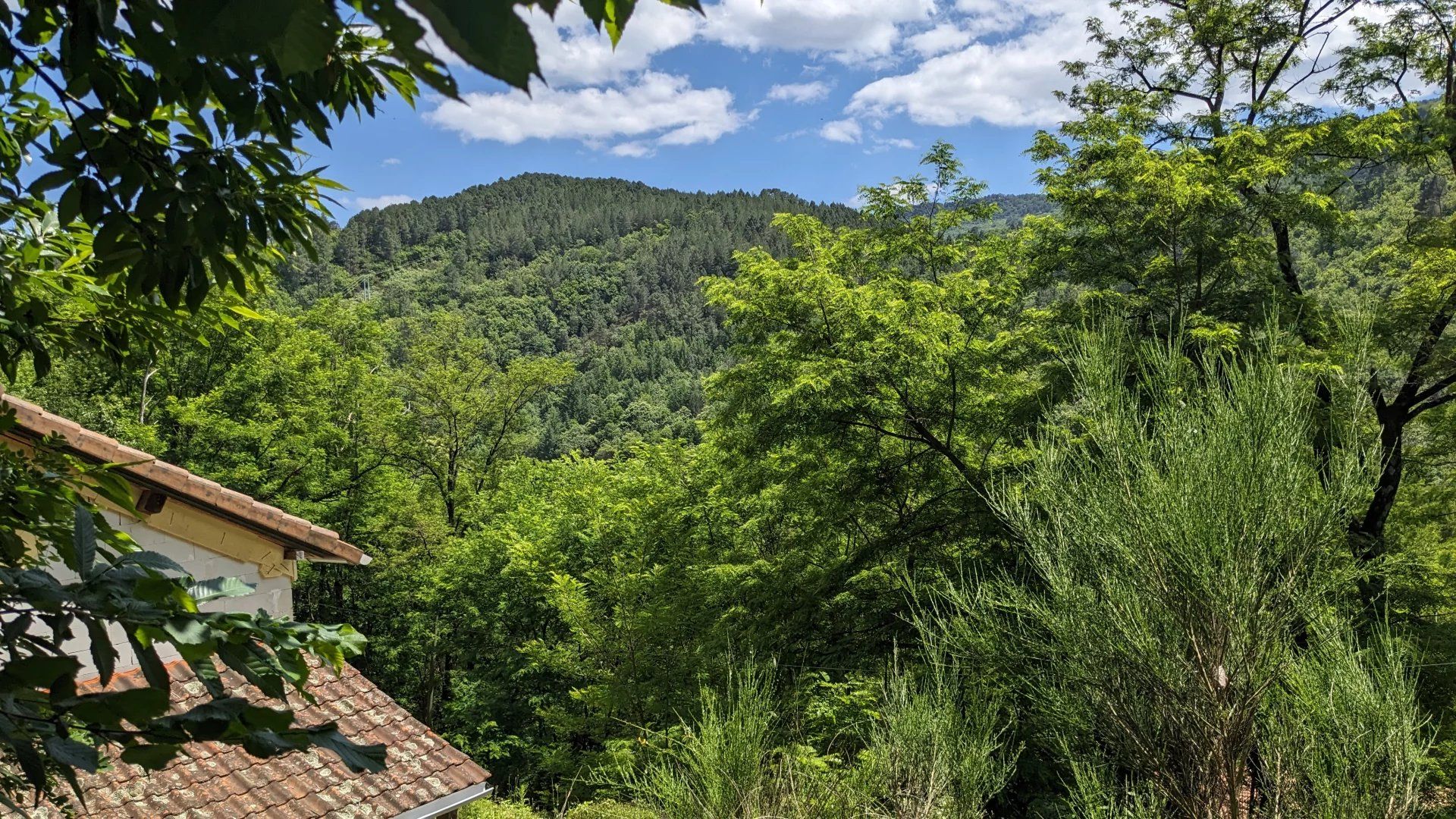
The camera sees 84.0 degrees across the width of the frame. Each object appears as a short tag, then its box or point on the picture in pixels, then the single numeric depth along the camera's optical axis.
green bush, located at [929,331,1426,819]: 4.23
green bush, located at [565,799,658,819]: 7.84
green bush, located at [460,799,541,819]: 9.82
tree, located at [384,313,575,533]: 22.22
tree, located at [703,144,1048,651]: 9.66
